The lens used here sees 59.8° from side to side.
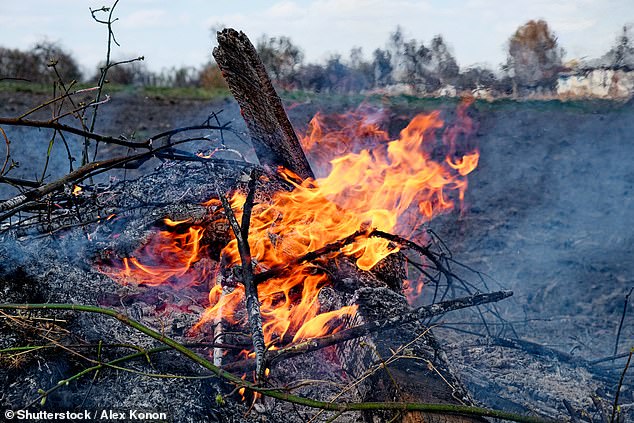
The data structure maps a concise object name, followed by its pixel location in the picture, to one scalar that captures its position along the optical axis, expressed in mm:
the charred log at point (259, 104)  3301
